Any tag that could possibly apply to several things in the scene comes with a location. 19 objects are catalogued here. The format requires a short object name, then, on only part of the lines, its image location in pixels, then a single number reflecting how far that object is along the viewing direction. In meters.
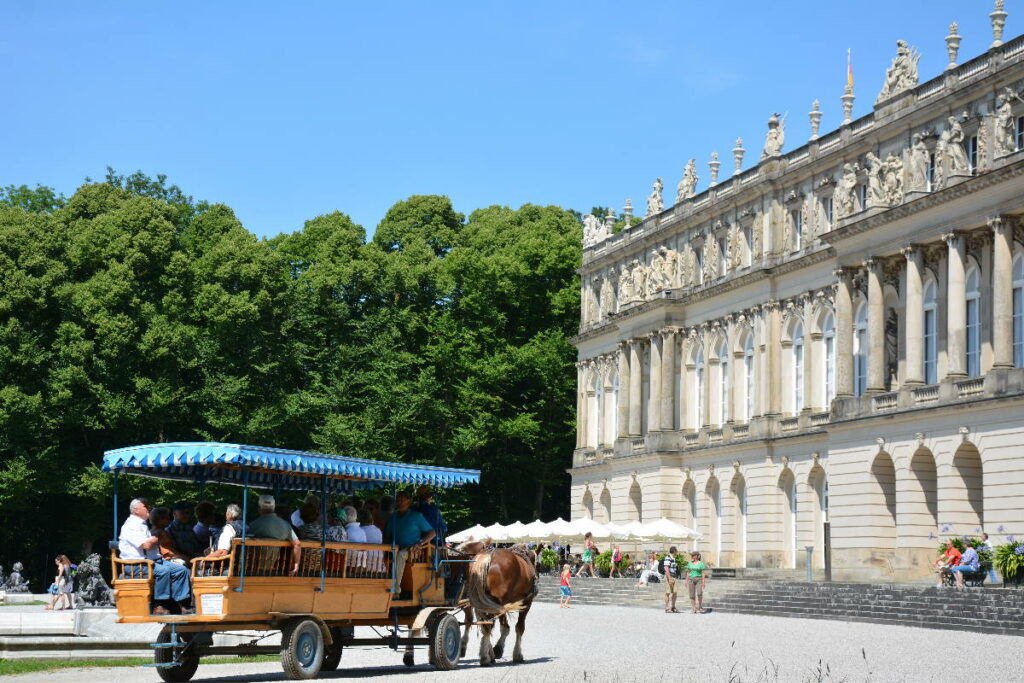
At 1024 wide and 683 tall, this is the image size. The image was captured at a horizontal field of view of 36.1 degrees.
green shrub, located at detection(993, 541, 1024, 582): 37.09
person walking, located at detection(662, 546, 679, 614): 42.41
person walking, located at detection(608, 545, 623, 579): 59.28
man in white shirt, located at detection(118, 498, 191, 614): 17.92
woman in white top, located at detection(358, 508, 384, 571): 20.59
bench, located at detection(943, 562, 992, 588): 38.25
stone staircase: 33.38
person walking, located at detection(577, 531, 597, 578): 59.25
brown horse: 22.36
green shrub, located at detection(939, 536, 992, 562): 39.47
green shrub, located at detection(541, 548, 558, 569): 64.31
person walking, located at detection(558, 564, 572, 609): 49.09
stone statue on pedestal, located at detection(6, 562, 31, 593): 55.81
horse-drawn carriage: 18.00
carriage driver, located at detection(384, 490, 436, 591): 21.50
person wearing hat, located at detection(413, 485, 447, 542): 21.91
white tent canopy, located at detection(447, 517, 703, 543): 57.81
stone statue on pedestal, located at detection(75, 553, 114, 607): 38.84
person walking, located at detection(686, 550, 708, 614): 41.72
